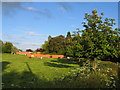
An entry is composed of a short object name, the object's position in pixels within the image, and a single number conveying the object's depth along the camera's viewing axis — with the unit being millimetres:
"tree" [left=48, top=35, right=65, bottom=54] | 45326
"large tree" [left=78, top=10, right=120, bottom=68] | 9484
